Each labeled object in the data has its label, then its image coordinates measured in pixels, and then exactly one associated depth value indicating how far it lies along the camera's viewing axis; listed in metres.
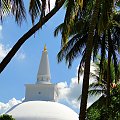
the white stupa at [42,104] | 52.06
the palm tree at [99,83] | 32.09
